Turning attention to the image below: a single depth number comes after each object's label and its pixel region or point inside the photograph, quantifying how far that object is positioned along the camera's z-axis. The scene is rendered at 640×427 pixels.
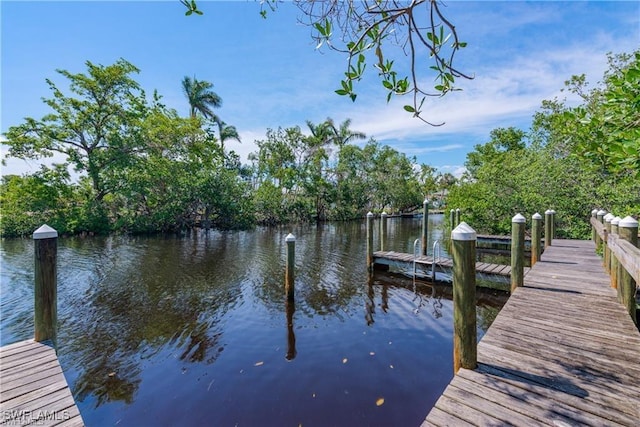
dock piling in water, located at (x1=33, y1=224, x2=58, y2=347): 3.21
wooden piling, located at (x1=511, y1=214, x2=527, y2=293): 5.18
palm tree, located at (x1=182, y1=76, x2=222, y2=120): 27.95
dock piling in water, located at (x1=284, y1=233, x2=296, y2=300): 7.14
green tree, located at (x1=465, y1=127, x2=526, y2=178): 27.36
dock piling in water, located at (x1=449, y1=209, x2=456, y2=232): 12.91
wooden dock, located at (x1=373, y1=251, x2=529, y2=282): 7.72
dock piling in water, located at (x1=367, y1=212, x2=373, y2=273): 9.93
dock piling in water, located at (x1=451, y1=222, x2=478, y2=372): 2.82
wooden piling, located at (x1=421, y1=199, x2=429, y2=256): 11.76
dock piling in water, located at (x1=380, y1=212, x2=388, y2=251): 10.98
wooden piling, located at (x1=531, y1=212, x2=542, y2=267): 6.93
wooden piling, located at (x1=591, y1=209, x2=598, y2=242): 8.99
